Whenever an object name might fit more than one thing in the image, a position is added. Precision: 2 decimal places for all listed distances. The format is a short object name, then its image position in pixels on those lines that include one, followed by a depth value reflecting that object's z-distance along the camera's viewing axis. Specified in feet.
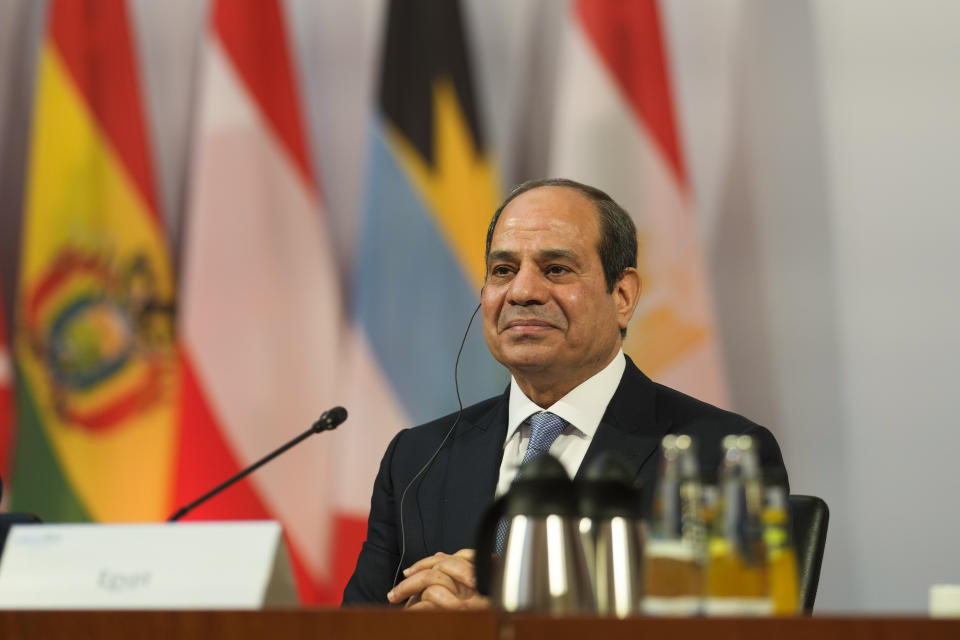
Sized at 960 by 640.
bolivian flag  24.59
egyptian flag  22.89
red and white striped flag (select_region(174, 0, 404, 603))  23.45
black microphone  13.30
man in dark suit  14.62
